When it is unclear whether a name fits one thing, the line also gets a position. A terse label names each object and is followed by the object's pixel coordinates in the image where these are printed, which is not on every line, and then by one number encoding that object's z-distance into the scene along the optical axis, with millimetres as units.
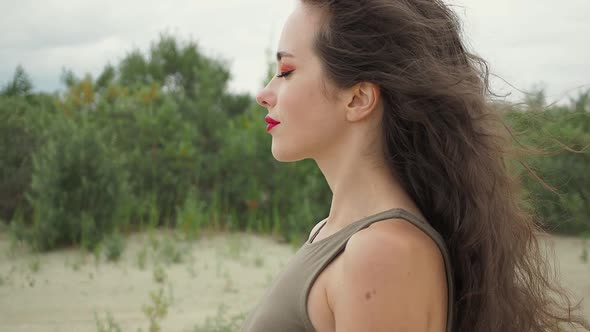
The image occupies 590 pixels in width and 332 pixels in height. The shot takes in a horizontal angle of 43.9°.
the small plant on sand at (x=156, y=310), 4916
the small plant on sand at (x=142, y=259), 6801
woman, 1703
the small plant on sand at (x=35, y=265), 6641
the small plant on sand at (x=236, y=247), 7363
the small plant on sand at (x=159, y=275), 6363
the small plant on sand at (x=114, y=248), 7020
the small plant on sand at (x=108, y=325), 4805
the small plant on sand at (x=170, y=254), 7031
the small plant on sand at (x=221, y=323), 4770
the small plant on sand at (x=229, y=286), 6238
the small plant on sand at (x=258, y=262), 7047
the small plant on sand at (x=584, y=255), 7369
